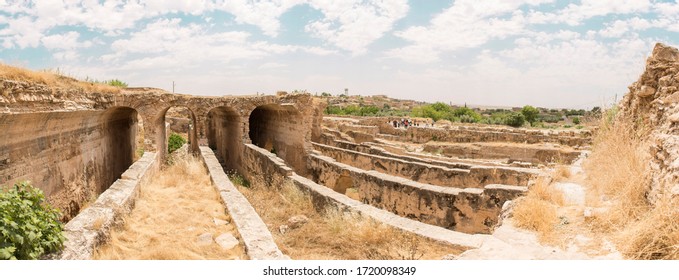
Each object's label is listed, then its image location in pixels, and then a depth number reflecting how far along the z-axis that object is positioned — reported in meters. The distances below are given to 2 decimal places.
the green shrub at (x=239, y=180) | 14.23
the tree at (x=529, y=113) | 52.56
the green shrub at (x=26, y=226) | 3.58
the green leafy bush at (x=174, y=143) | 20.94
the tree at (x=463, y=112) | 60.56
